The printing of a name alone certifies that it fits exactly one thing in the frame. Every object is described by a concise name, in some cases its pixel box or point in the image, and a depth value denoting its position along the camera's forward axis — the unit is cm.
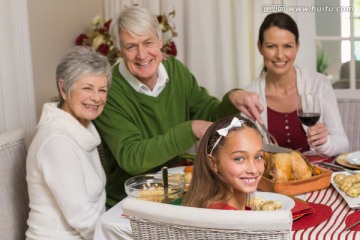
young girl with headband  222
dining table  219
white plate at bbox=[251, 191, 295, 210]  232
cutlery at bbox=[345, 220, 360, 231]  221
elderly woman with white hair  259
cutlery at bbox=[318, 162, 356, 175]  267
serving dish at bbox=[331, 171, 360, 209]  235
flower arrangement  361
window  372
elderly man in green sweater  277
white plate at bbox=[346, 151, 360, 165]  275
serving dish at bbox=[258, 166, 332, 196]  248
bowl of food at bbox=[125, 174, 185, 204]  240
